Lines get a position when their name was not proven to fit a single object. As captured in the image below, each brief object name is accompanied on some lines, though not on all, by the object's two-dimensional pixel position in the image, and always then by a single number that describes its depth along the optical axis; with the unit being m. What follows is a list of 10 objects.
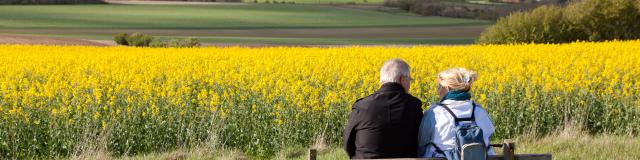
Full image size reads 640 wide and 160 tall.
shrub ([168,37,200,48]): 43.42
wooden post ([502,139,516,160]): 6.72
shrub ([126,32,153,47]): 47.22
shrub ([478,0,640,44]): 35.59
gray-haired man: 7.08
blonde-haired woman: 6.85
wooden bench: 6.73
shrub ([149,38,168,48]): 44.06
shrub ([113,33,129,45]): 50.28
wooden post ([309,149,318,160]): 6.73
